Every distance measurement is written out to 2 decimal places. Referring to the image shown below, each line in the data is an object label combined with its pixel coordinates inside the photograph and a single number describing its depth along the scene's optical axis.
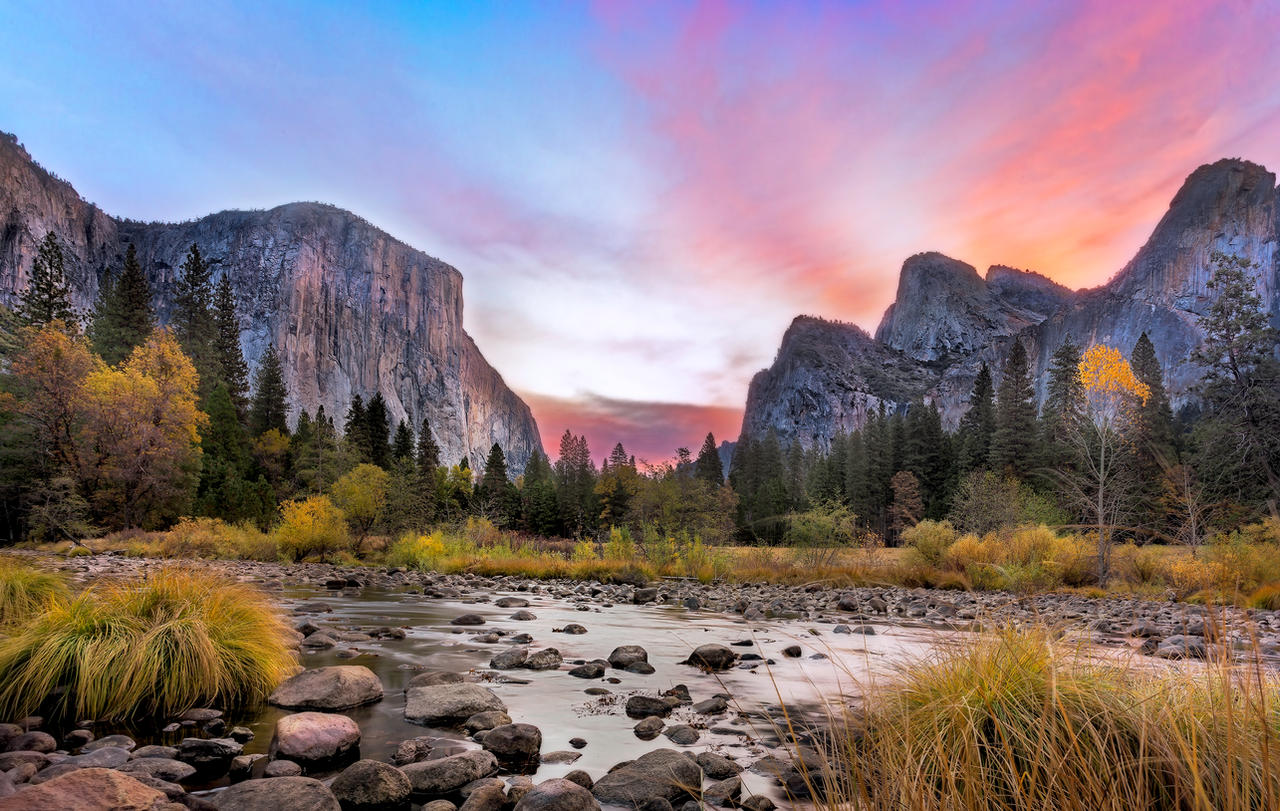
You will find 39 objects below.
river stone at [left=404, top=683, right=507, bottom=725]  5.55
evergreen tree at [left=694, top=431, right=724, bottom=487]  82.50
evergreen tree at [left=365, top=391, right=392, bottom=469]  63.31
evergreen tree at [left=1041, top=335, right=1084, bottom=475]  52.44
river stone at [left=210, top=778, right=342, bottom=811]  3.53
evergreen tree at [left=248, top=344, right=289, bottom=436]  62.31
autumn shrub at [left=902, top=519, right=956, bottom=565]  21.92
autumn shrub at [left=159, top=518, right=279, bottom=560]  26.41
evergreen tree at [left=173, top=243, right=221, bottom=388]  57.81
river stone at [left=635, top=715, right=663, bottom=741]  5.10
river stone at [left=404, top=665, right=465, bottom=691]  6.69
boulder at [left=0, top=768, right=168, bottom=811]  2.85
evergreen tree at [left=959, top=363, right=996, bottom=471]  59.53
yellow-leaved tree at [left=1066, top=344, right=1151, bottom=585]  18.69
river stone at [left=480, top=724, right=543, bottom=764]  4.65
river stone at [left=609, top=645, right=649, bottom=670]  8.04
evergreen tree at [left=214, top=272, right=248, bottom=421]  61.69
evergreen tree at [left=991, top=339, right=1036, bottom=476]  54.19
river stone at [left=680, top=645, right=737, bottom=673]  7.91
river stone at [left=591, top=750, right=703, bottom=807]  3.82
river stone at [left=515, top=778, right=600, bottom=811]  3.52
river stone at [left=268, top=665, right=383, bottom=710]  5.79
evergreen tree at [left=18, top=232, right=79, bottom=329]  50.41
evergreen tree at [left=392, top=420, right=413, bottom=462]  70.94
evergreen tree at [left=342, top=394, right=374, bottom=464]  55.50
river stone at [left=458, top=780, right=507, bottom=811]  3.62
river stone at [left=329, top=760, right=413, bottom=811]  3.79
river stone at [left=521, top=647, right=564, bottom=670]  7.97
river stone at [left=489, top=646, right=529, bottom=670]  7.96
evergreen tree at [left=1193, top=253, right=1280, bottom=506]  30.30
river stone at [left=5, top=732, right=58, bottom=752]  4.34
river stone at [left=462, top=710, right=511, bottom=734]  5.30
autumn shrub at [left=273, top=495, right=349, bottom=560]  26.06
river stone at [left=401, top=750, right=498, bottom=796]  4.05
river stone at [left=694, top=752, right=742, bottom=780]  4.18
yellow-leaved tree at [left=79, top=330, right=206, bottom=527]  31.50
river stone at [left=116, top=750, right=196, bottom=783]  4.00
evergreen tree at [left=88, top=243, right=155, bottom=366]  49.97
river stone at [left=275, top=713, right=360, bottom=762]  4.50
